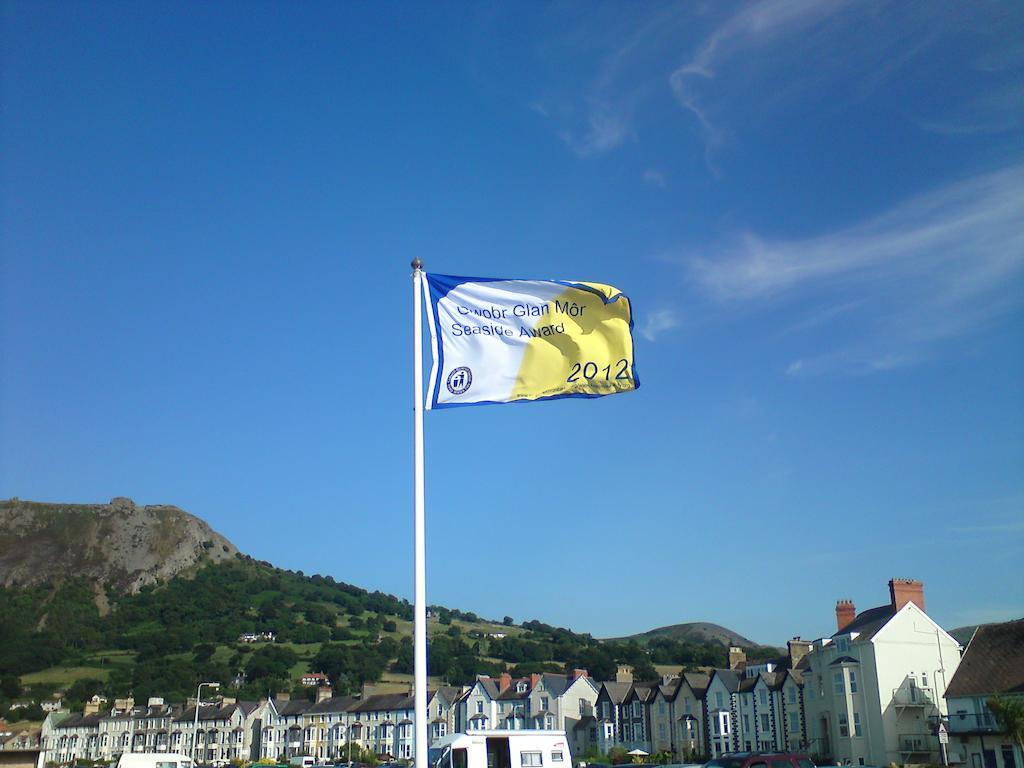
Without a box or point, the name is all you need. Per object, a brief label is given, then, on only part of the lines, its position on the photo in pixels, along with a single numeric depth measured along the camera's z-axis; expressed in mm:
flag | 17031
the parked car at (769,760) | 26297
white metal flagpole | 14851
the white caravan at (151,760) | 48938
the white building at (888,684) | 63188
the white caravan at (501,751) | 28641
